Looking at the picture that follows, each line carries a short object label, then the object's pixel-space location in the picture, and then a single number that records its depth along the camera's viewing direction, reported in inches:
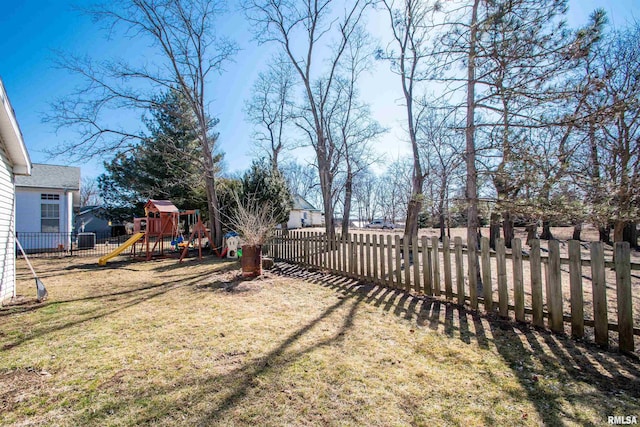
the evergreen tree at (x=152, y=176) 745.0
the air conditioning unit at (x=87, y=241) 577.6
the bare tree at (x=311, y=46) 480.9
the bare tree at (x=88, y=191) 1590.8
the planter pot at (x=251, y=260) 275.4
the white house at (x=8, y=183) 204.0
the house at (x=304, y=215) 1521.8
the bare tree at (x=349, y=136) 621.3
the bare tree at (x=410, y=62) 339.3
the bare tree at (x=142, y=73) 435.5
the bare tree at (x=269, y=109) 693.9
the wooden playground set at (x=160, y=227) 428.5
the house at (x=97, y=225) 983.6
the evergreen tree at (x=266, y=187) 563.7
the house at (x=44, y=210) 530.0
